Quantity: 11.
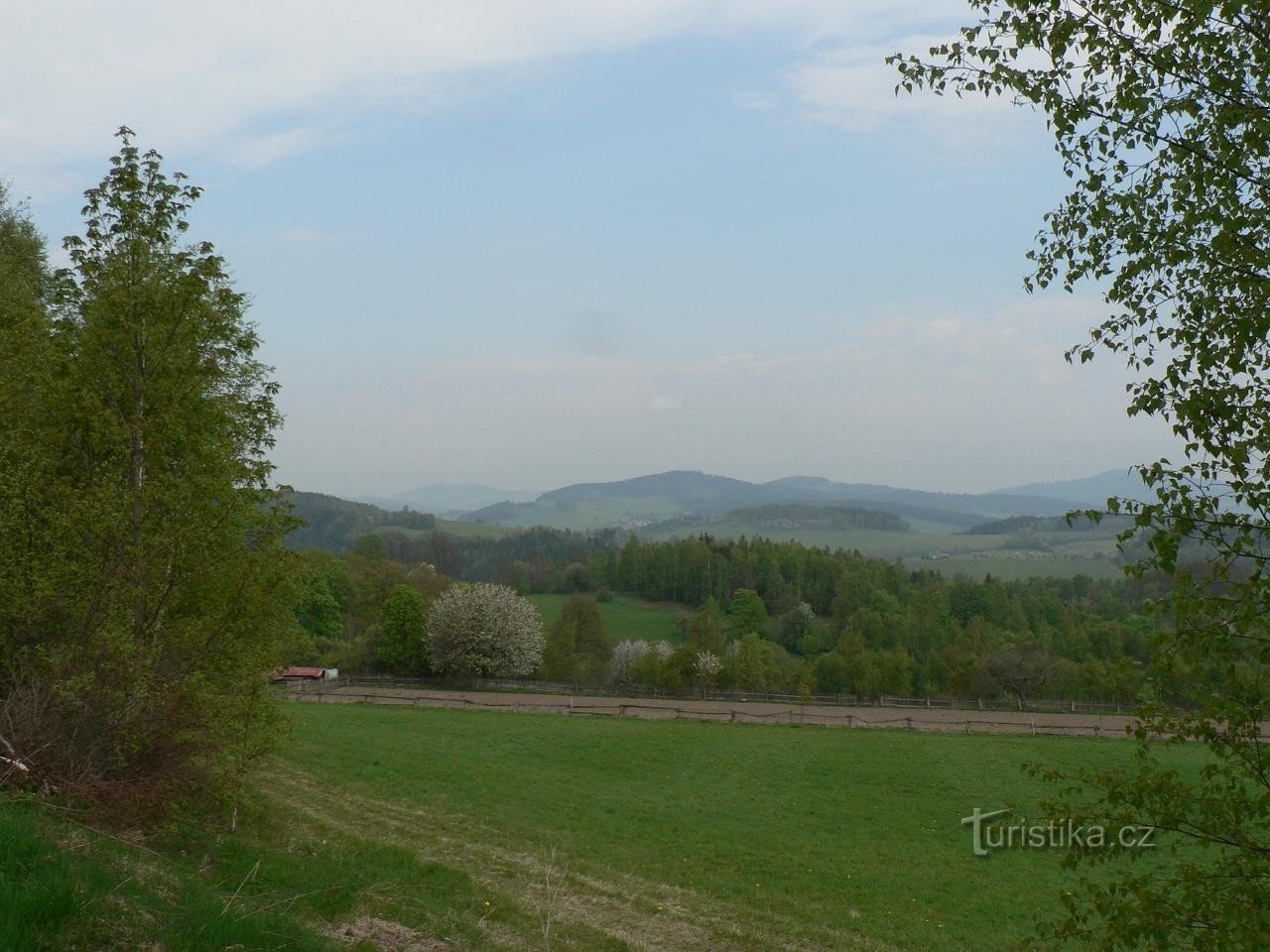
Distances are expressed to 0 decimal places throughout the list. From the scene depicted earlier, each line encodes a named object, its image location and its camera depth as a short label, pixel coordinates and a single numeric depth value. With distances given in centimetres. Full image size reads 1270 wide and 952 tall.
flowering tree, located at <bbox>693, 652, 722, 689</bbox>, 6197
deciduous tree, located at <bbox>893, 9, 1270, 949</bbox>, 578
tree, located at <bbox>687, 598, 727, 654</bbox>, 7594
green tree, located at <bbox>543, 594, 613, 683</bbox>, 6806
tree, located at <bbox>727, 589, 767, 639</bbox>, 9581
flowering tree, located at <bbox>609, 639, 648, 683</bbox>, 6999
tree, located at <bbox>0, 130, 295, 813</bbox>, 1134
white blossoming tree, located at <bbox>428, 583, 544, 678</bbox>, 5891
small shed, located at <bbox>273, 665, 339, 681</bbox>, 5734
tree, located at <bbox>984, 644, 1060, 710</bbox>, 6525
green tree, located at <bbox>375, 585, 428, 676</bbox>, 6262
